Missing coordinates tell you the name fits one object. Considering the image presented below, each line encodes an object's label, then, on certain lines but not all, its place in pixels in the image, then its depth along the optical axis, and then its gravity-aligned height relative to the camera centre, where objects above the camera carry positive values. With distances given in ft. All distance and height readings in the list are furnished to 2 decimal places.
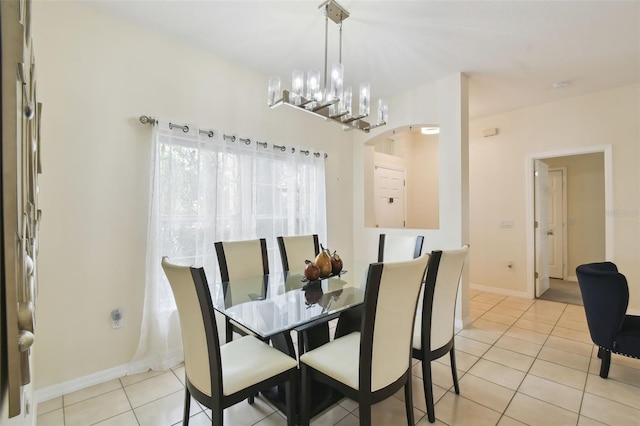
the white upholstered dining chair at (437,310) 5.75 -2.03
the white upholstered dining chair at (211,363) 4.33 -2.56
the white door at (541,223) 14.21 -0.66
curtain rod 7.91 +2.49
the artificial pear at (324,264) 7.42 -1.31
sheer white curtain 7.91 +0.28
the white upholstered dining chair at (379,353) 4.36 -2.24
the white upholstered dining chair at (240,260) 7.72 -1.31
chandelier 6.39 +2.70
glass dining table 5.32 -1.93
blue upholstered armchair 6.91 -2.58
